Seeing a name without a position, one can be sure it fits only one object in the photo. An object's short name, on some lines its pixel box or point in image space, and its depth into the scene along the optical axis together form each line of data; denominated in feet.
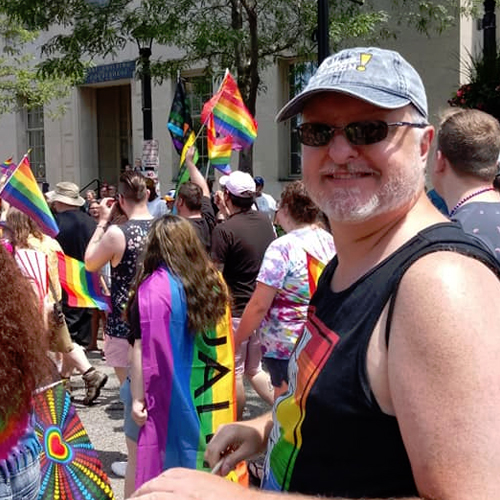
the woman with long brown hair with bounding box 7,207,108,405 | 19.33
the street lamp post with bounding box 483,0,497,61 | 32.17
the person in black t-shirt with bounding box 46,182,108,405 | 26.50
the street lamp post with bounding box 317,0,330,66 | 25.66
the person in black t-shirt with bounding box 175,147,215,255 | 19.56
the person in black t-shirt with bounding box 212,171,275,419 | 17.80
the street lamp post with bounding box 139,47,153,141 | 37.88
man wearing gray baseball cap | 3.71
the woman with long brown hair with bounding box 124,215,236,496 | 12.25
